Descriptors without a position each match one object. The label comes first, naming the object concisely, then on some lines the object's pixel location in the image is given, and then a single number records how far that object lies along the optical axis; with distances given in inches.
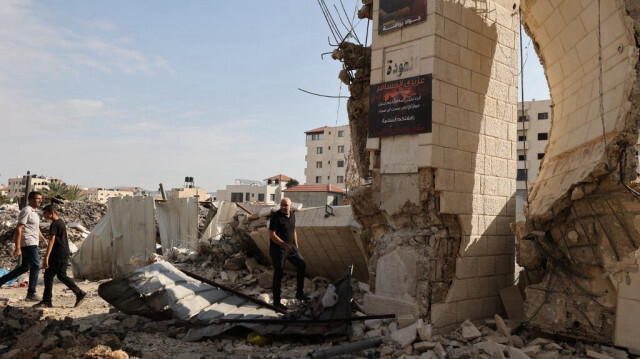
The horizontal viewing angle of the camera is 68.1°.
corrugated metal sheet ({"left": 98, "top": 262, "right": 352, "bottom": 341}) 201.9
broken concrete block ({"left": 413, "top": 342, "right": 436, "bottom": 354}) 184.4
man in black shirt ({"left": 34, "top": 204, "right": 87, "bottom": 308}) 269.4
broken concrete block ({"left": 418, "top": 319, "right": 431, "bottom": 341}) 191.0
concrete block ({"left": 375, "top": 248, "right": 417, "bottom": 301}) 212.8
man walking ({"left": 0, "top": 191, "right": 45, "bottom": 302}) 268.2
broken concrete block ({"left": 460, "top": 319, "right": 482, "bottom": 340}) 200.4
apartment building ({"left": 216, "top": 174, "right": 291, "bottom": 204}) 2210.3
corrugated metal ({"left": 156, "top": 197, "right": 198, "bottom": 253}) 497.4
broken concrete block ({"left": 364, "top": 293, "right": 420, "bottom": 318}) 208.2
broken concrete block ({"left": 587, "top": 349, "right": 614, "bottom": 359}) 174.4
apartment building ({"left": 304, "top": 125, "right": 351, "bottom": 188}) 2276.1
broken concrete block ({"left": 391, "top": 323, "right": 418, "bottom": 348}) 189.4
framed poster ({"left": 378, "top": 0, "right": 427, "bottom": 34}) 216.5
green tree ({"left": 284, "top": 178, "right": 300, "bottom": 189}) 2484.0
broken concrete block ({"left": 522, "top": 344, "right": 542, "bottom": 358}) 183.2
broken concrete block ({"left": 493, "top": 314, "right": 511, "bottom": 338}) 203.7
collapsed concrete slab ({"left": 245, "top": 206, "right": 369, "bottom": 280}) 304.7
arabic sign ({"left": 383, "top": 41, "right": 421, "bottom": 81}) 217.0
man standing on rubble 248.5
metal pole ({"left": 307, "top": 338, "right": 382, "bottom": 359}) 171.9
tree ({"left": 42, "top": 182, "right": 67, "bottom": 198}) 1869.6
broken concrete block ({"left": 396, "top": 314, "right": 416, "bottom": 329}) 203.0
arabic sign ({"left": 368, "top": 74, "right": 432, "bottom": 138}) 211.9
